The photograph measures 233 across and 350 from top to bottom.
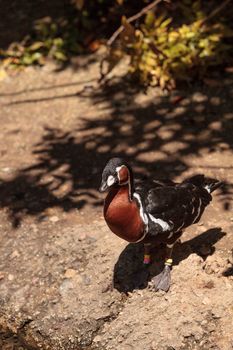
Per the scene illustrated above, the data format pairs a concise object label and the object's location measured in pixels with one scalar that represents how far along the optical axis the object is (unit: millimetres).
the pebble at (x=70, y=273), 5934
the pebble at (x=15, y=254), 6266
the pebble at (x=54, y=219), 6613
